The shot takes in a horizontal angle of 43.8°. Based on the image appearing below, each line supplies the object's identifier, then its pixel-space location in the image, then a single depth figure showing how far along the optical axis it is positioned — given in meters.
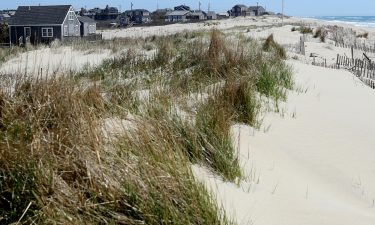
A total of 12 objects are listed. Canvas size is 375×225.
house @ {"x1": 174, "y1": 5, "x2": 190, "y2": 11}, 110.12
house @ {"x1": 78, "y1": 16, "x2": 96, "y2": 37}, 55.97
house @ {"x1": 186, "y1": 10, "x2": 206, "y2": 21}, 97.31
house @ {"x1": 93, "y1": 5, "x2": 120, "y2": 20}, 108.50
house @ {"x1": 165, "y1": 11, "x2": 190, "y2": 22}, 94.00
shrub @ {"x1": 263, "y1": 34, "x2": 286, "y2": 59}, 13.53
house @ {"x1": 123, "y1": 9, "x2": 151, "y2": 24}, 97.31
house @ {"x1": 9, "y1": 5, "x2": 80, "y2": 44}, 47.02
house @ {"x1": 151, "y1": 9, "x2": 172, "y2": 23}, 100.69
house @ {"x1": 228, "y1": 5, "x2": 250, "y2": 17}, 107.62
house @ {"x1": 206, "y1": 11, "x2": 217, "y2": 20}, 97.16
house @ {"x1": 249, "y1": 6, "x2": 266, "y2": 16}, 110.19
